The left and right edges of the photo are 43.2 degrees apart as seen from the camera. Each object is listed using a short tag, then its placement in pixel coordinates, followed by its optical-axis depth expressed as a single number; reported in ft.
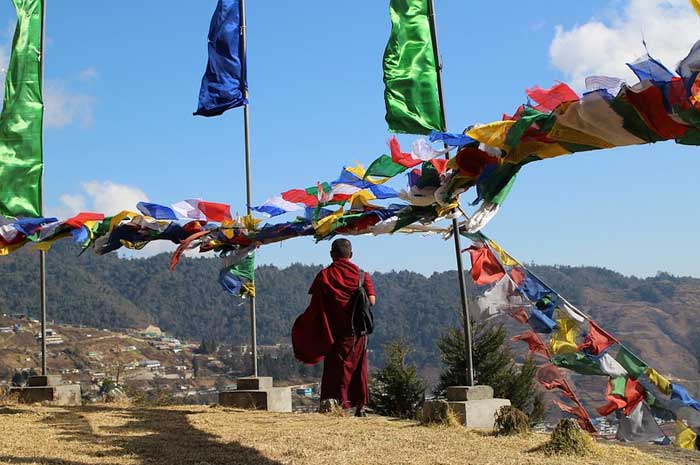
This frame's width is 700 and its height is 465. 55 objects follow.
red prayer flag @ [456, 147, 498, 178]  21.20
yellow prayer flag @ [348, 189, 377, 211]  27.09
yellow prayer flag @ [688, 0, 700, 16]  14.78
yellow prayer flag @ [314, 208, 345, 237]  28.40
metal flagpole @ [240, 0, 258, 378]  37.14
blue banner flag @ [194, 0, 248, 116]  40.32
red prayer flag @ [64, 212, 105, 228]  34.06
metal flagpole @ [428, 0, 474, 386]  29.86
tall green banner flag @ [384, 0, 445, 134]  32.99
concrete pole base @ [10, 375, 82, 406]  38.50
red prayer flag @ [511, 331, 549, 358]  26.91
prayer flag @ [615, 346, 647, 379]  23.22
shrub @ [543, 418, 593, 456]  22.00
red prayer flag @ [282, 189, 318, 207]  29.55
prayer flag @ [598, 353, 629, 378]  23.53
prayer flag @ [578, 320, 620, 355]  24.27
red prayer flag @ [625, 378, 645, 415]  22.79
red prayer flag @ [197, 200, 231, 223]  32.60
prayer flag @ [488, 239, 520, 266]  28.45
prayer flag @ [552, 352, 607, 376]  24.27
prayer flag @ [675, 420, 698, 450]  21.43
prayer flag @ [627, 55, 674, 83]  15.35
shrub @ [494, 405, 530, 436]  25.17
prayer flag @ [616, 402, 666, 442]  22.47
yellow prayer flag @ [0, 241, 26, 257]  35.45
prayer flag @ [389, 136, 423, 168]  23.38
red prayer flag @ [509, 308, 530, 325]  27.32
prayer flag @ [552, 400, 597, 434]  25.36
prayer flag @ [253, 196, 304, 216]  29.84
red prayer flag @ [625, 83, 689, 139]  15.70
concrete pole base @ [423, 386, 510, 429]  28.17
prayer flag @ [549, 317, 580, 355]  25.81
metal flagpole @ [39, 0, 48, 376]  39.40
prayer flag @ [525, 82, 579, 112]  18.01
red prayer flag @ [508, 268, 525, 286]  28.09
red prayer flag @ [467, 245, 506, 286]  28.35
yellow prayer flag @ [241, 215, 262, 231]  32.30
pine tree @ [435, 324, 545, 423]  84.89
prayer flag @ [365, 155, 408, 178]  24.17
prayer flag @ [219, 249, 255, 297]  35.73
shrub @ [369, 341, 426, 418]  82.61
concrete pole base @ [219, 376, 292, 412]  35.58
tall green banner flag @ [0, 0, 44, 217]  39.19
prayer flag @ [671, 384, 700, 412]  21.75
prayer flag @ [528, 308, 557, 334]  26.61
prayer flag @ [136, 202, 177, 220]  32.71
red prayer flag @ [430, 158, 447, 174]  23.16
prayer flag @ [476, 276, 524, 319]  27.91
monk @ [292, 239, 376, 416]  29.94
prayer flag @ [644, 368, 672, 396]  22.09
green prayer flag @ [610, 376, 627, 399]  23.11
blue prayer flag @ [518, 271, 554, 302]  27.35
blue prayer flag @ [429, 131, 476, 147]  20.99
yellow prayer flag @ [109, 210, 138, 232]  33.63
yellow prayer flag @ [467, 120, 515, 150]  19.89
